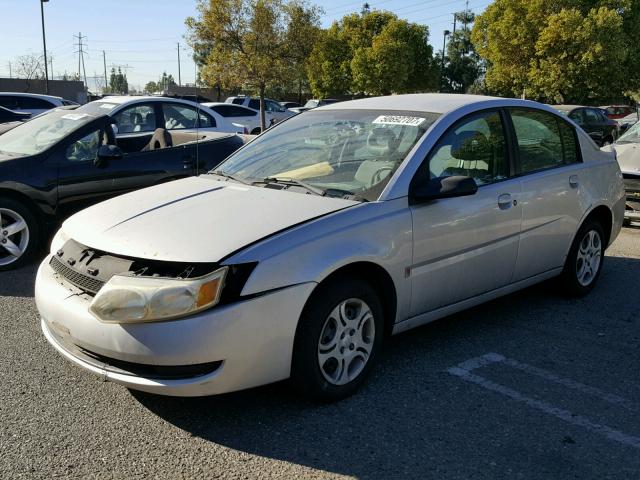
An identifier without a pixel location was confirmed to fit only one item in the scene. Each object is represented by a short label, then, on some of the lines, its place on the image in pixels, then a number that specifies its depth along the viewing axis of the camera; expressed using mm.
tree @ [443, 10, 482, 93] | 62219
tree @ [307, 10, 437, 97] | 44031
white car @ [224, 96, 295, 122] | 27108
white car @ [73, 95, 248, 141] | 7742
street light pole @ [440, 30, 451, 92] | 52978
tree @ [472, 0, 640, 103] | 29312
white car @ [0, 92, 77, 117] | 16381
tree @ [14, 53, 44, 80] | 65975
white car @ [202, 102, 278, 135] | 21188
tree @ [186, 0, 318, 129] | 23391
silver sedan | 3025
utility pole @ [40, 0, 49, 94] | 35669
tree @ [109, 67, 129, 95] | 125062
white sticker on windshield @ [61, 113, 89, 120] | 7062
